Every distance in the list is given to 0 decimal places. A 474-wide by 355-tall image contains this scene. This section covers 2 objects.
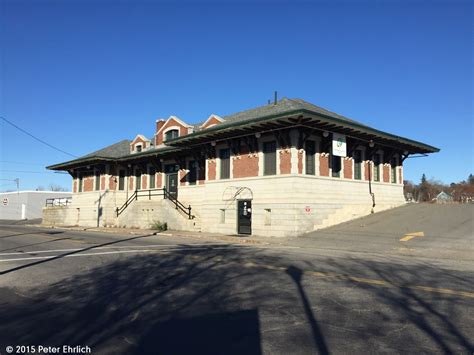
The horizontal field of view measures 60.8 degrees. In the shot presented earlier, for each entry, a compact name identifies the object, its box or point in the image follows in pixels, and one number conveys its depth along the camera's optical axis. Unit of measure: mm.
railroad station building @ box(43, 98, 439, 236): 22922
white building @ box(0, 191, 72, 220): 76000
